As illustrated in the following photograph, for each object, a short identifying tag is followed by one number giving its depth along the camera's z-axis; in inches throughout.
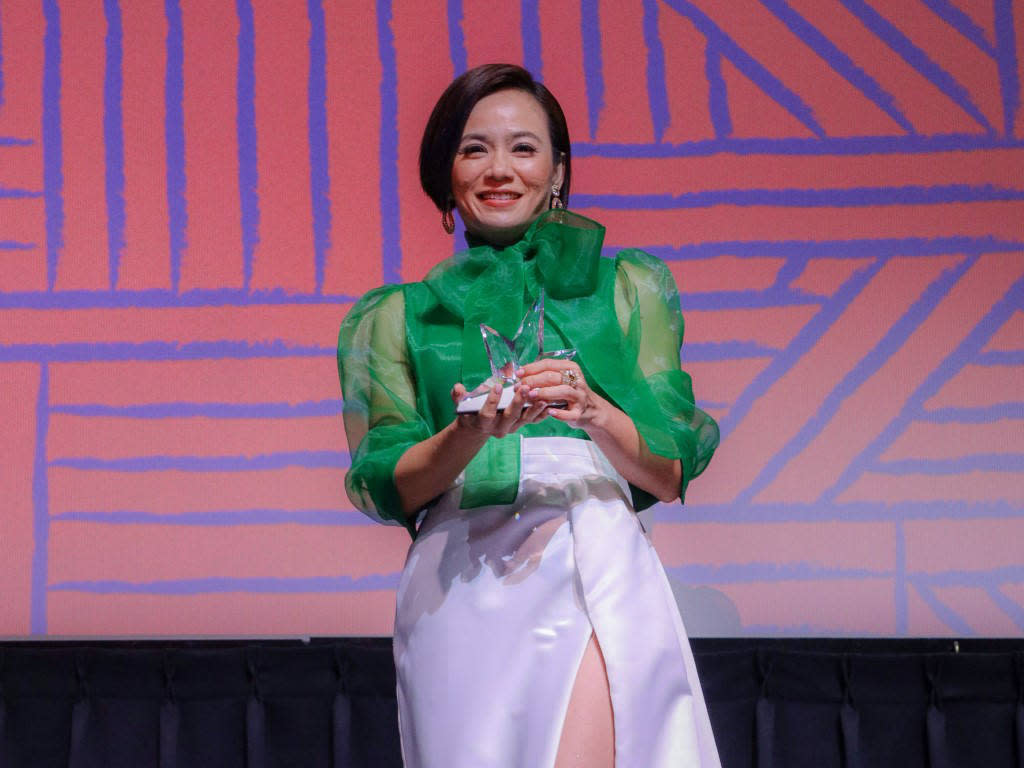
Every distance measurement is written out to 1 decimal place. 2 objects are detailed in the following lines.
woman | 211.2
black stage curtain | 255.9
